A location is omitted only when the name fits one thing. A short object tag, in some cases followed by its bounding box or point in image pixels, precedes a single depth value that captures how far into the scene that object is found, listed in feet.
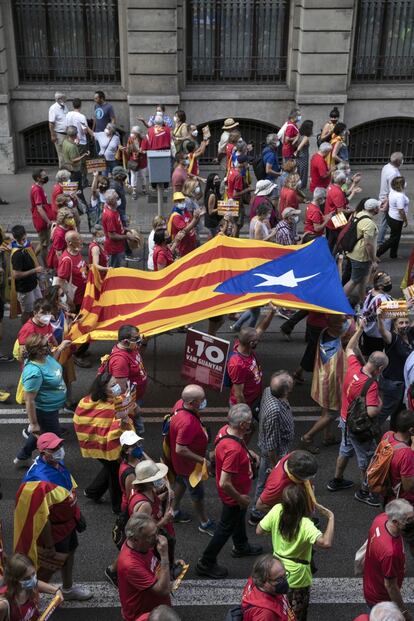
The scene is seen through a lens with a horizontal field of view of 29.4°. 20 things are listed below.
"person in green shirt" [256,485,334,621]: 17.16
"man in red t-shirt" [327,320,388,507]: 22.67
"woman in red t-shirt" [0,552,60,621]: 15.51
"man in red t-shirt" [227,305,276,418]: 24.07
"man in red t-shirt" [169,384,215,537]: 21.06
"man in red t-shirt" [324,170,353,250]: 39.14
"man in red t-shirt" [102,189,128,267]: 36.27
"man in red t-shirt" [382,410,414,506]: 20.25
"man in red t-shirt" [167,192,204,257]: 36.45
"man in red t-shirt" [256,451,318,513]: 18.39
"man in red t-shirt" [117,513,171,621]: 16.14
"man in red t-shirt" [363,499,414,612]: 16.63
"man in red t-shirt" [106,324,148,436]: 24.07
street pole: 44.45
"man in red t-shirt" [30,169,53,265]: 39.37
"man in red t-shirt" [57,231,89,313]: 30.76
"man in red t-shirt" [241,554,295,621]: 14.97
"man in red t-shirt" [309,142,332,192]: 45.80
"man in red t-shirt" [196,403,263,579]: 19.76
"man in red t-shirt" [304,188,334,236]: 37.92
